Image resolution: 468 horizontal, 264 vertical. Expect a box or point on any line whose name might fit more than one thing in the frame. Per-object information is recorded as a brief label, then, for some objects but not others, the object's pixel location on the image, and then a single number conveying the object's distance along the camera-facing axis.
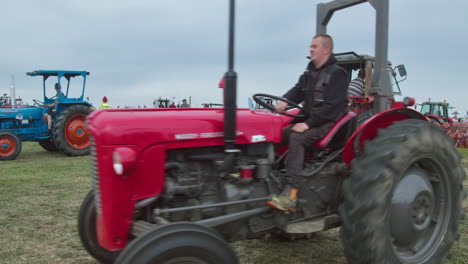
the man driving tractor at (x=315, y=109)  2.56
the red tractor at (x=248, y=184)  2.05
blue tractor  9.20
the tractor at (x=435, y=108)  17.58
